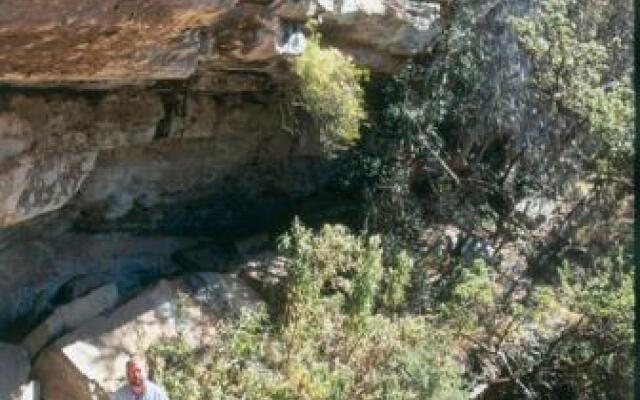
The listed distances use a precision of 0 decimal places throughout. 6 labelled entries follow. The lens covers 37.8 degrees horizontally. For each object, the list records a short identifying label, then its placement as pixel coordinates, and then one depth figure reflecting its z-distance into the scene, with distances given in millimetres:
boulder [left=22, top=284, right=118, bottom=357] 6758
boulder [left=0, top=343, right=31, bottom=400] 6379
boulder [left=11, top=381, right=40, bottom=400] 6387
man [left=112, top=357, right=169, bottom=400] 5445
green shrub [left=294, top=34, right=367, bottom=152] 6590
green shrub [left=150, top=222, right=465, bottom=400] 6449
